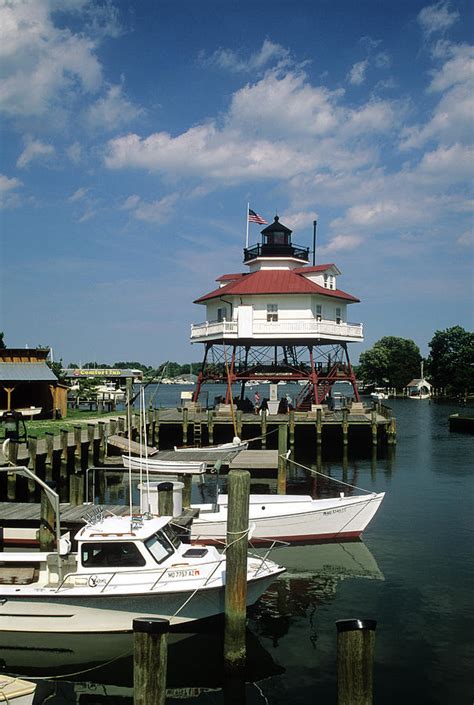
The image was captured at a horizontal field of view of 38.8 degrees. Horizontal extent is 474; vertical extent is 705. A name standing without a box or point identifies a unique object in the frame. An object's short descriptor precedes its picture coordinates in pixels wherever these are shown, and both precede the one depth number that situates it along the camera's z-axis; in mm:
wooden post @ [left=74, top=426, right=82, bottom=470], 34875
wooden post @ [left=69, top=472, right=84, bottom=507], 22656
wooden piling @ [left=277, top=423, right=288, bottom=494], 26953
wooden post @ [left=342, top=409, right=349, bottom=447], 46531
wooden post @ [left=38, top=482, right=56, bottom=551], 17812
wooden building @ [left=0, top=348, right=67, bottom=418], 48656
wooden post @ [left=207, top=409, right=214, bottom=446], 46125
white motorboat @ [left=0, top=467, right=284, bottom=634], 14422
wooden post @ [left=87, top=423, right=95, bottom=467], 36531
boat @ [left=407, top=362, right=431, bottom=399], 151500
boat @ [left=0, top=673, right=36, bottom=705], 10805
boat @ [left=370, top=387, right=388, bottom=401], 144238
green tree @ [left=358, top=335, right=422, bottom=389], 155125
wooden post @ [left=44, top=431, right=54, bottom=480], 31109
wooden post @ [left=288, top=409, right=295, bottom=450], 46562
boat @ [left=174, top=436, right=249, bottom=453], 35500
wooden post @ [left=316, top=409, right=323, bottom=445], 46375
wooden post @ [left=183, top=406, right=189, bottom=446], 46500
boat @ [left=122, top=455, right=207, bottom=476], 28719
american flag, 55250
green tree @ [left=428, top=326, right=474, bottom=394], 133625
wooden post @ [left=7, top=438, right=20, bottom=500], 27688
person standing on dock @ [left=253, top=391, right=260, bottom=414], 52956
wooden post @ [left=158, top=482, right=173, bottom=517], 19109
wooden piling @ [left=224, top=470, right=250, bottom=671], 13836
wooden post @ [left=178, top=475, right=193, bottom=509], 22094
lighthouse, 52250
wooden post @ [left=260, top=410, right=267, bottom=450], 45062
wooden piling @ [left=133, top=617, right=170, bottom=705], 10273
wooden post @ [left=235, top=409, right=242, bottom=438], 46688
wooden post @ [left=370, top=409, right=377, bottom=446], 46406
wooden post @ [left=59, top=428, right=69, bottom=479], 32969
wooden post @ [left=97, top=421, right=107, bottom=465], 37594
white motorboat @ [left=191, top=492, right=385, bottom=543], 21484
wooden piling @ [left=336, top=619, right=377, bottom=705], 9703
